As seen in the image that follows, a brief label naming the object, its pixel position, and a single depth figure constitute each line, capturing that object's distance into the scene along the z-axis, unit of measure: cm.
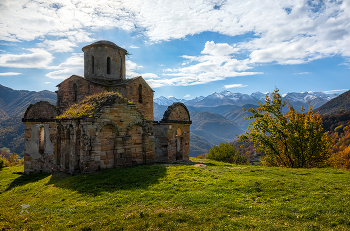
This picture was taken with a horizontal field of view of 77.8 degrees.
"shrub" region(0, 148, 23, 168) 2616
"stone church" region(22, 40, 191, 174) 1331
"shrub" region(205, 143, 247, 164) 3180
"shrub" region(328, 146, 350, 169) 1876
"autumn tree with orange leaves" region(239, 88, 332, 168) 1691
